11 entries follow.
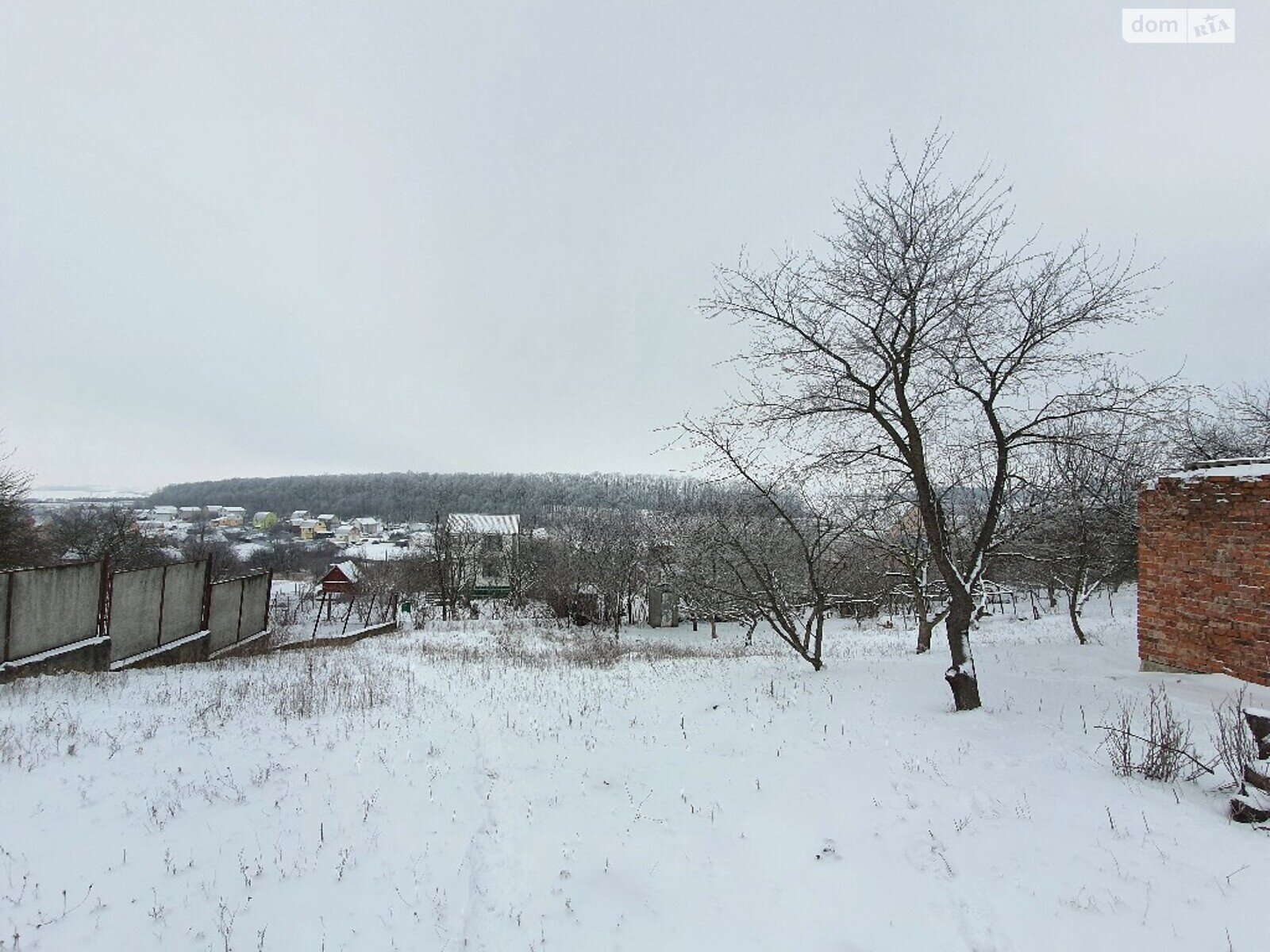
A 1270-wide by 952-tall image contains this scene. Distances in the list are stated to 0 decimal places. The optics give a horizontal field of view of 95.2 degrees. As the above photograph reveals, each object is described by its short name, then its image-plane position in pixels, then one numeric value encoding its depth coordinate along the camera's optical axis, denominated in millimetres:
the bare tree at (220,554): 48562
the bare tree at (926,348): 6789
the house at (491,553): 41506
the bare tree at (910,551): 9991
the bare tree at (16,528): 21172
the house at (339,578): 39781
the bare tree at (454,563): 34000
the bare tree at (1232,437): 14414
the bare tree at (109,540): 35062
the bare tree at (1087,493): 6871
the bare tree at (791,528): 8859
